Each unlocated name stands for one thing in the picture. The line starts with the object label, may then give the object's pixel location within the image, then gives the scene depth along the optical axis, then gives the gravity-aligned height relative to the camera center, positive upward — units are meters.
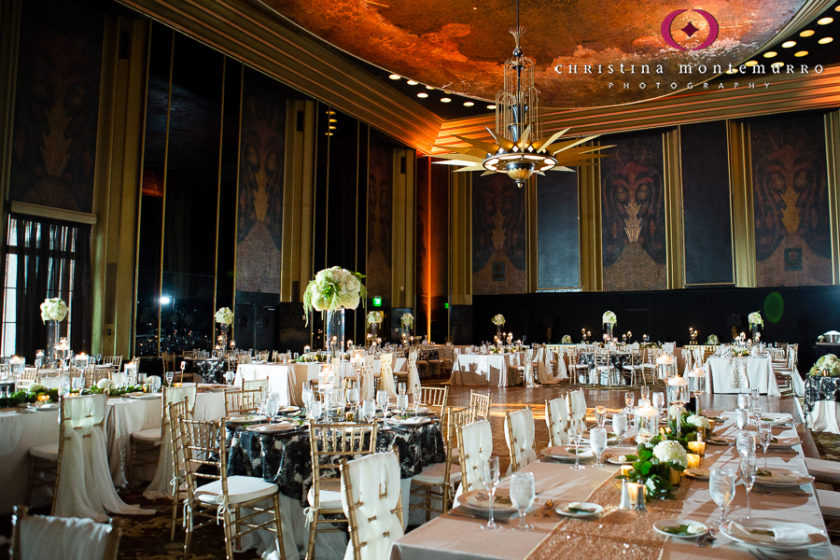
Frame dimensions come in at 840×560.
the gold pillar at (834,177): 16.44 +4.06
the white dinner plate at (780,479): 2.59 -0.63
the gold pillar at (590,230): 19.17 +3.07
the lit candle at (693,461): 2.88 -0.60
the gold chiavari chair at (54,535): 1.58 -0.54
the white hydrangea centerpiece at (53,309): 8.60 +0.27
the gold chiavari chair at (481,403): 4.88 -0.59
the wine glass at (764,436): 2.99 -0.51
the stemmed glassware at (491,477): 2.15 -0.52
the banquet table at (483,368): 14.45 -0.92
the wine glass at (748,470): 2.42 -0.55
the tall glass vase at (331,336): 6.41 -0.08
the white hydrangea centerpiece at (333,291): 6.05 +0.37
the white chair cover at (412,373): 11.81 -0.84
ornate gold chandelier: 7.76 +2.33
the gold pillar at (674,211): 18.11 +3.45
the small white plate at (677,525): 1.97 -0.64
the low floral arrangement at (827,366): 7.52 -0.44
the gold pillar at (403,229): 18.69 +3.04
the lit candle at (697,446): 3.02 -0.57
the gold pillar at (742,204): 17.25 +3.50
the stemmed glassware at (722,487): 1.99 -0.50
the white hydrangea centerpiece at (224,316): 12.45 +0.25
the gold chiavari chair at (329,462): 3.55 -0.86
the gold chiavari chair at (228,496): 3.67 -1.00
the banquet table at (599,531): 1.89 -0.67
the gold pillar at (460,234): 20.83 +3.19
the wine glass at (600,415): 3.31 -0.46
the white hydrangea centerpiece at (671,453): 2.56 -0.51
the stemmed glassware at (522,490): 2.00 -0.52
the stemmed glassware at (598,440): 2.76 -0.49
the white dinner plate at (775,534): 1.86 -0.63
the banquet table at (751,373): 11.95 -0.84
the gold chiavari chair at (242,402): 5.26 -0.69
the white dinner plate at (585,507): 2.22 -0.65
